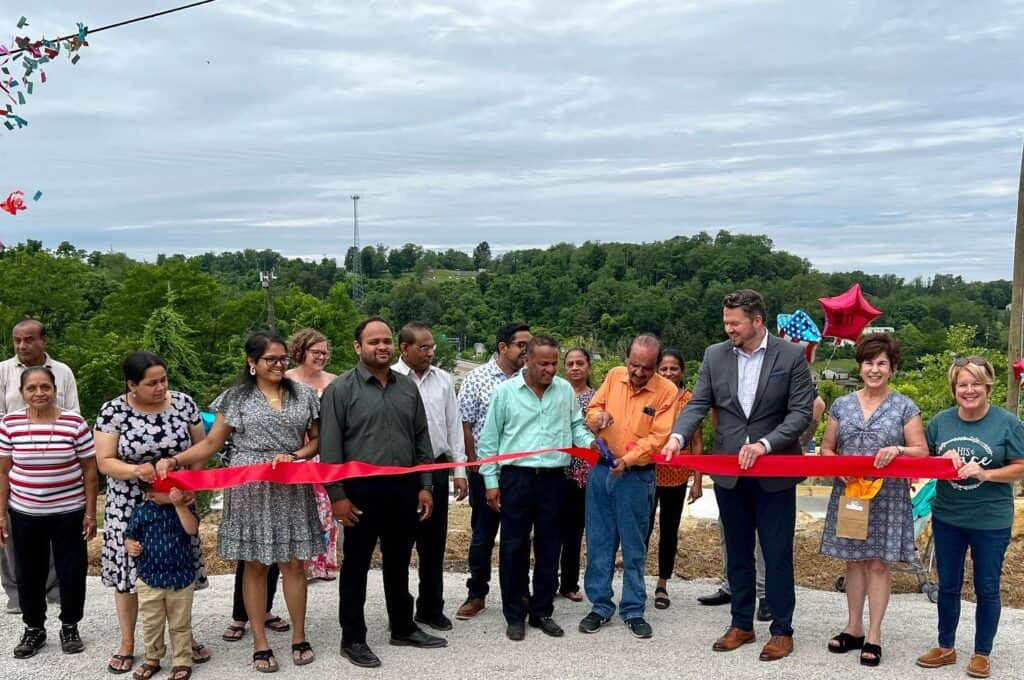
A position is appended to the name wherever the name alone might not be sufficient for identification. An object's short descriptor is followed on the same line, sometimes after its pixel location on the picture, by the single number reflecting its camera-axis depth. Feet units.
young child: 17.47
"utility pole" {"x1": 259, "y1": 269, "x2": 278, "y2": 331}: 139.68
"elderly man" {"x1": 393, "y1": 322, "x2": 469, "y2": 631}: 20.95
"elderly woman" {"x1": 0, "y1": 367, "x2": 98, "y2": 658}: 18.35
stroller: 22.04
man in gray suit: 18.49
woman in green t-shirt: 17.22
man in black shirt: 18.33
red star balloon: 30.48
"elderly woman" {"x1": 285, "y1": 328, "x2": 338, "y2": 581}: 23.45
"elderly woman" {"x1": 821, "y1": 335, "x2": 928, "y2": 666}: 18.12
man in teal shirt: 19.77
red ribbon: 17.54
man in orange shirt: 19.88
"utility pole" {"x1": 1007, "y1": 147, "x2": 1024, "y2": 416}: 27.71
